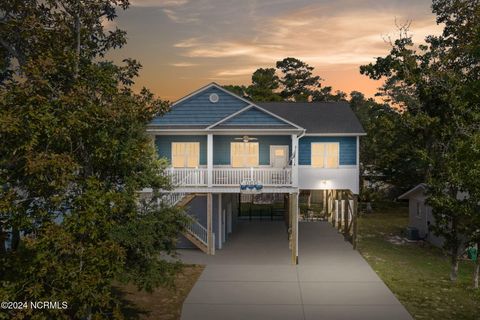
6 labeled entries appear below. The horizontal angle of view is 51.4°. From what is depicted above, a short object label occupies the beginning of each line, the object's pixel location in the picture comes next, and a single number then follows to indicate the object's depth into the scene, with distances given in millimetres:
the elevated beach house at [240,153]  24203
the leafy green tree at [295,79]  76688
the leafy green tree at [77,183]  10727
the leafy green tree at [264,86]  63188
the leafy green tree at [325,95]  75375
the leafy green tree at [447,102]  19172
